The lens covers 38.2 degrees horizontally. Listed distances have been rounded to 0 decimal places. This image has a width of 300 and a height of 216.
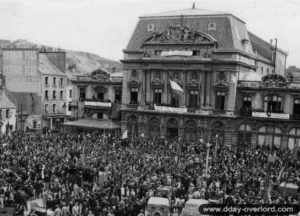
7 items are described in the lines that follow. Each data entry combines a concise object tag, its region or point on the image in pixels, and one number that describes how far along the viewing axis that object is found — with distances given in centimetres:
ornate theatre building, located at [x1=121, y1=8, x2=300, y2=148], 4662
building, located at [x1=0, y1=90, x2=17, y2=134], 5663
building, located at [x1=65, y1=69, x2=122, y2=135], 5419
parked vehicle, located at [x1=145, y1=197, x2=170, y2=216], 2194
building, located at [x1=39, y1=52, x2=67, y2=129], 6450
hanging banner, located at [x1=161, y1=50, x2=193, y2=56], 4915
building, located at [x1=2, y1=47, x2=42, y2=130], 6300
